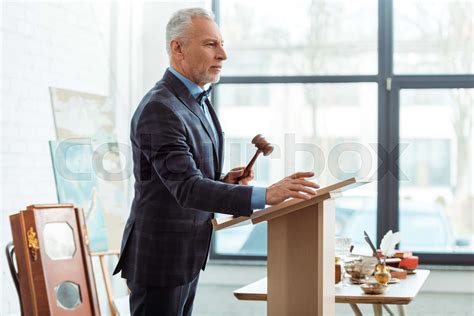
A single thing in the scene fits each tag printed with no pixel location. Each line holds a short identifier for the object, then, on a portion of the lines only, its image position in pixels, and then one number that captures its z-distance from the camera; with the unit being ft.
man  6.64
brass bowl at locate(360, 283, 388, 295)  9.06
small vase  9.53
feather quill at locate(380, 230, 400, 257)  10.76
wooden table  8.66
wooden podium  6.39
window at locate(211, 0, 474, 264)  17.88
